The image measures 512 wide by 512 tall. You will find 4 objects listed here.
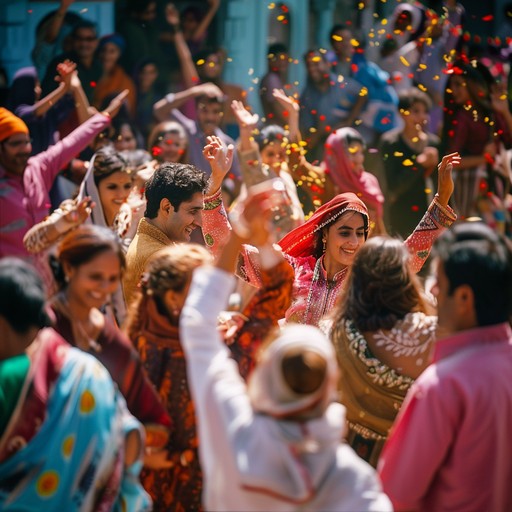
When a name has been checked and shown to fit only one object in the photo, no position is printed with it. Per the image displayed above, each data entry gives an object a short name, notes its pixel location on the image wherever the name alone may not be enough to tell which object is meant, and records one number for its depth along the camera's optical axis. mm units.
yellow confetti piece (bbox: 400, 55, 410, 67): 10102
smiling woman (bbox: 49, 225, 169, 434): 3938
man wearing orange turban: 7586
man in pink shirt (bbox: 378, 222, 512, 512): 3486
